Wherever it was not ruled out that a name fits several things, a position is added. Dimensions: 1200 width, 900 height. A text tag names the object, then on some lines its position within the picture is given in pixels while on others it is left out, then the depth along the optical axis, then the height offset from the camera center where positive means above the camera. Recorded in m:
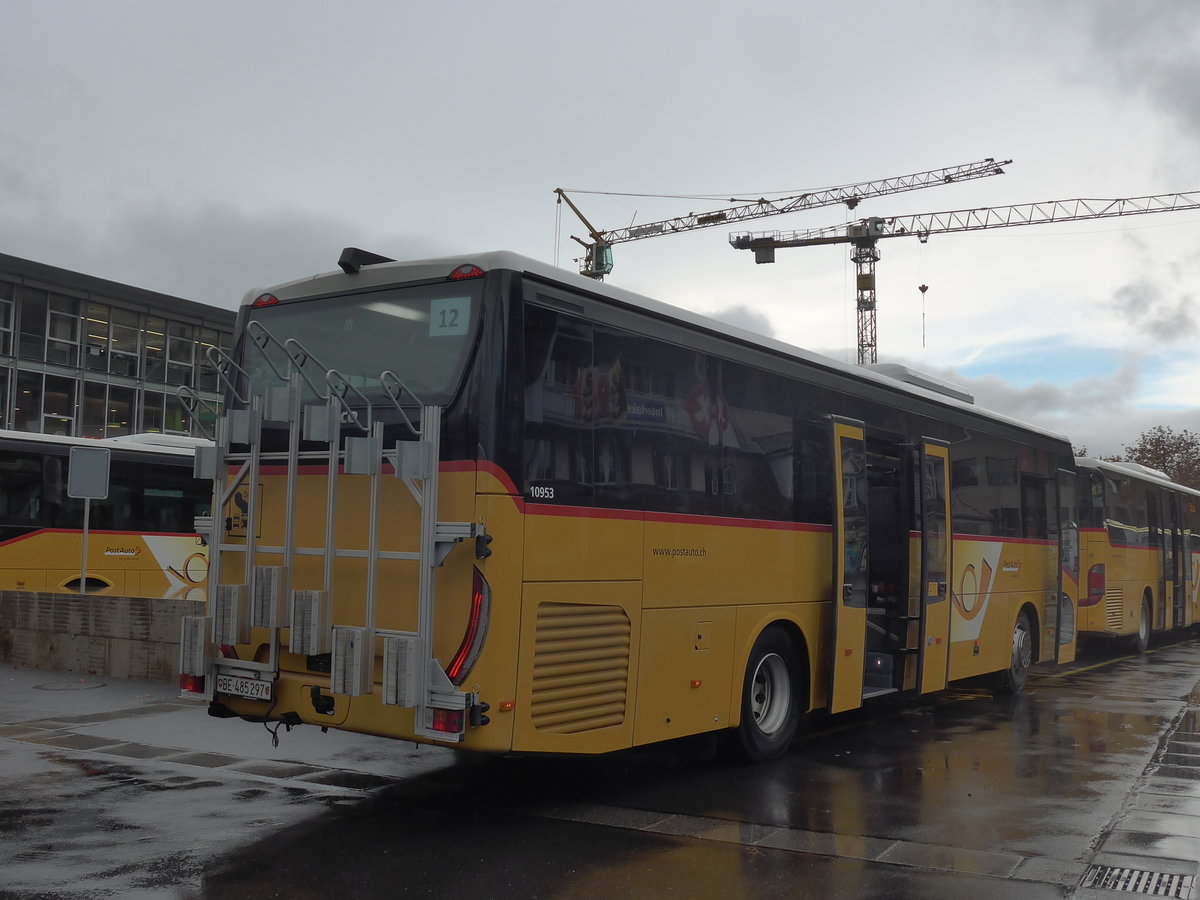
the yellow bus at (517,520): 6.59 +0.19
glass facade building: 40.84 +7.38
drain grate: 5.73 -1.68
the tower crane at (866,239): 80.94 +23.56
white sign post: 13.61 +0.83
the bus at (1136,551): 18.72 +0.13
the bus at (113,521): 17.83 +0.35
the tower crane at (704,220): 80.62 +23.94
